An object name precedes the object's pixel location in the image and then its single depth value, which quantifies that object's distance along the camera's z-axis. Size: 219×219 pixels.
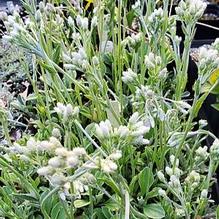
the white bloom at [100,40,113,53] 0.79
